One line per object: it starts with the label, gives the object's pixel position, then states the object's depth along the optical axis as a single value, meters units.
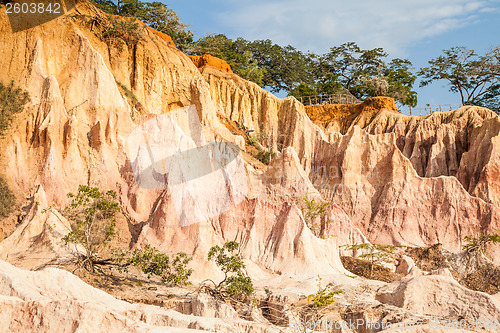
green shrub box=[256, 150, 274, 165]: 38.59
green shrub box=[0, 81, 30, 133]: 26.17
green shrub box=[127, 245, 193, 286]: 20.61
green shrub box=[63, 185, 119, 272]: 20.76
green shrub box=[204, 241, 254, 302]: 18.75
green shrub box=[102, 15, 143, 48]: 33.78
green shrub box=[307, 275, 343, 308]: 18.31
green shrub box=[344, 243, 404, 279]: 27.36
